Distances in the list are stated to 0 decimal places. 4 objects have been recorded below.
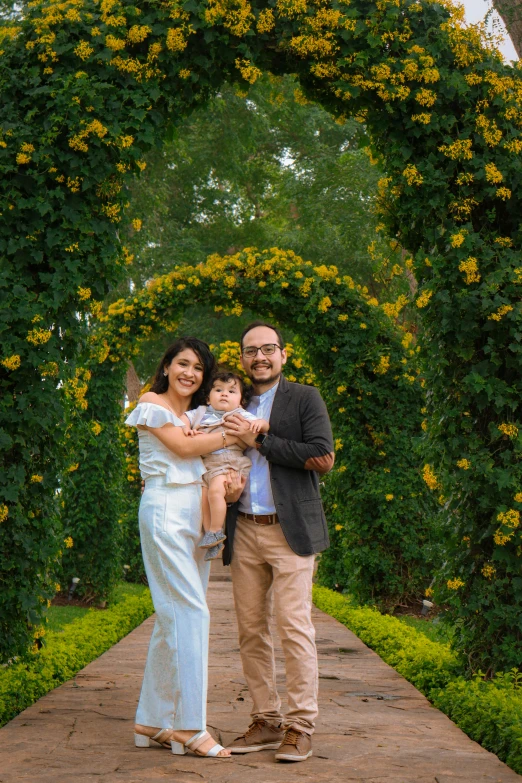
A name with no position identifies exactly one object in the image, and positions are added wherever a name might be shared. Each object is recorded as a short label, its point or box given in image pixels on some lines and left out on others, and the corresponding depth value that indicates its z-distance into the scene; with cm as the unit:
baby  422
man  412
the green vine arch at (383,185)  523
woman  416
